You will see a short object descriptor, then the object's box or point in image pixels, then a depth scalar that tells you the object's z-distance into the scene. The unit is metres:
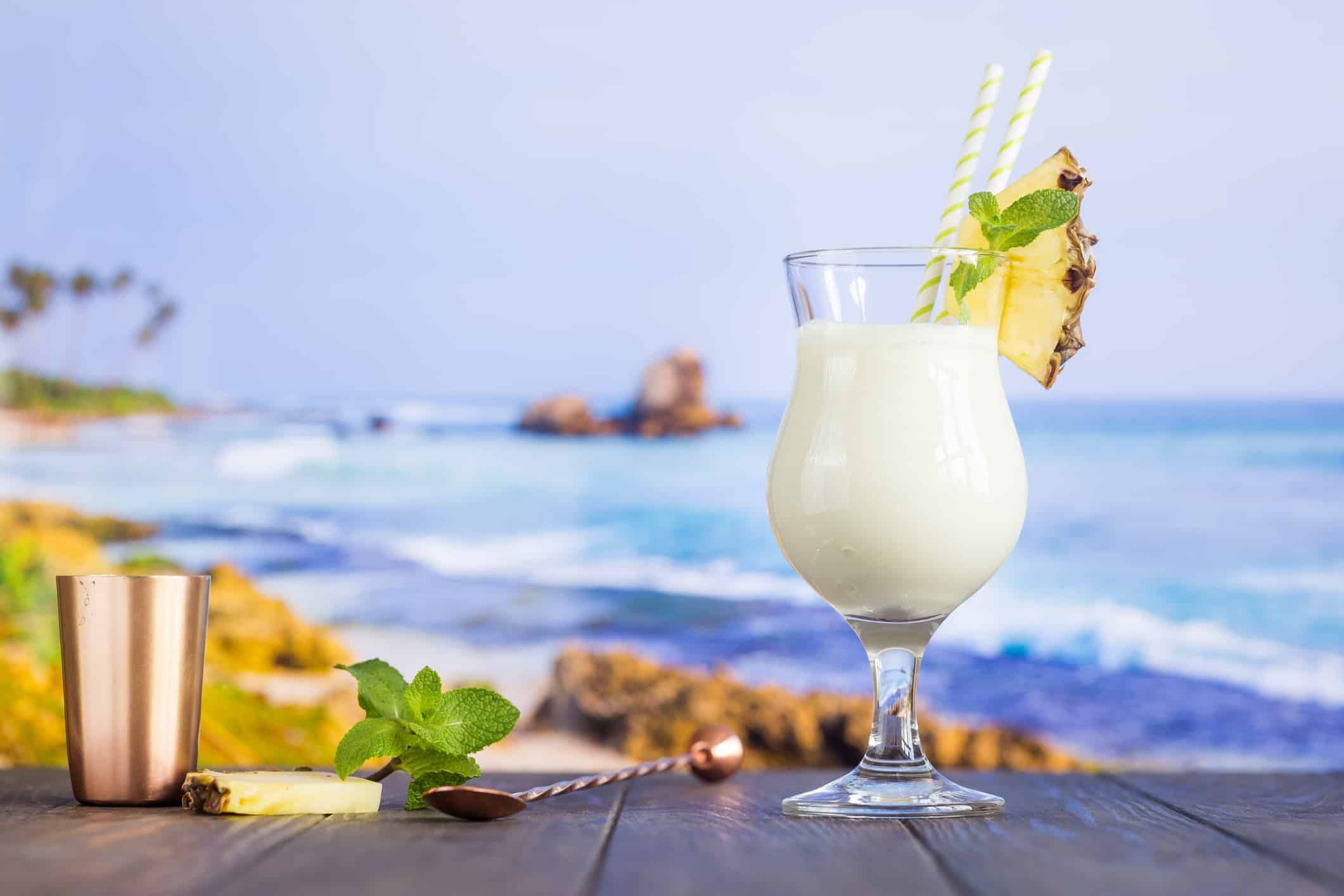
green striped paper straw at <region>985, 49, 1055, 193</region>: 0.99
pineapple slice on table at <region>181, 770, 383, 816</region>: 0.83
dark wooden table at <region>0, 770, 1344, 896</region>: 0.61
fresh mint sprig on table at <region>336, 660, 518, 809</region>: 0.86
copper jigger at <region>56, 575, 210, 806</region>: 0.85
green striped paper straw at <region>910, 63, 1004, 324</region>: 0.95
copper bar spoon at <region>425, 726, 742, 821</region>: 0.81
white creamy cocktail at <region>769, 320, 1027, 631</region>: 0.92
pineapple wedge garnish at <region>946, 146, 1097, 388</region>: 0.94
